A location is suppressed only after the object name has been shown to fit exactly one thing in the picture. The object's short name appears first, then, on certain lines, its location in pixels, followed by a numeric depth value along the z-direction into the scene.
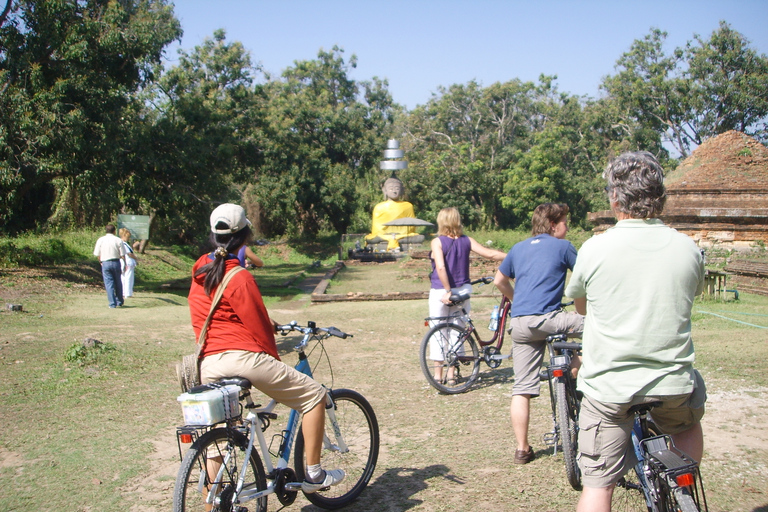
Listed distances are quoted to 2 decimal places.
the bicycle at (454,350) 6.21
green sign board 16.14
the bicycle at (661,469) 2.43
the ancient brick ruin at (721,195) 16.75
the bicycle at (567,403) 3.81
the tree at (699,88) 30.61
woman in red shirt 3.12
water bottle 6.72
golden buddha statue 30.47
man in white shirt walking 11.89
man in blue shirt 4.29
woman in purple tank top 6.29
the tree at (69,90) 13.22
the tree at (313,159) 34.78
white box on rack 2.87
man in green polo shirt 2.50
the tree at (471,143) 45.12
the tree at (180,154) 16.11
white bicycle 2.94
